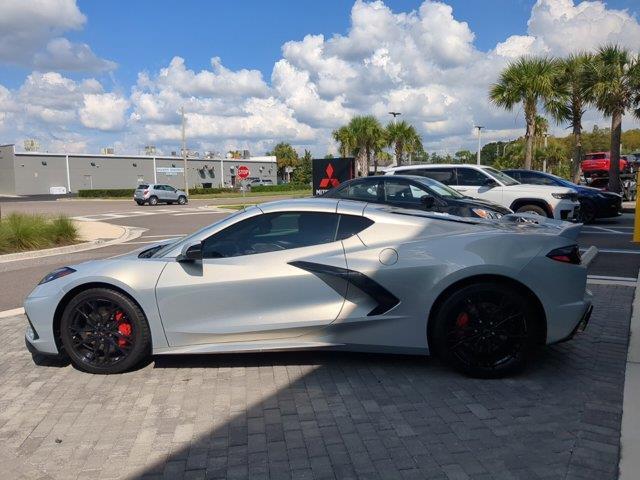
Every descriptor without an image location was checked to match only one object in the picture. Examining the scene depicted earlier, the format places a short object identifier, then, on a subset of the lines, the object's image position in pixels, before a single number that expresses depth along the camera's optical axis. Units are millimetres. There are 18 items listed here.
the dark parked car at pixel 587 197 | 14634
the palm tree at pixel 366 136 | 48906
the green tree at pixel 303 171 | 102438
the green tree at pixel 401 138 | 49250
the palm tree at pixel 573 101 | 24758
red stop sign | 28956
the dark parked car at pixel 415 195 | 9555
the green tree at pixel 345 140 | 49812
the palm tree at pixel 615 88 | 22156
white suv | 12773
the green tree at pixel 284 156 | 109938
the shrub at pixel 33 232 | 12359
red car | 33844
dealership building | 62125
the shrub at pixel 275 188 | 67794
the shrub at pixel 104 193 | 53219
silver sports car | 4102
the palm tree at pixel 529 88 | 24500
